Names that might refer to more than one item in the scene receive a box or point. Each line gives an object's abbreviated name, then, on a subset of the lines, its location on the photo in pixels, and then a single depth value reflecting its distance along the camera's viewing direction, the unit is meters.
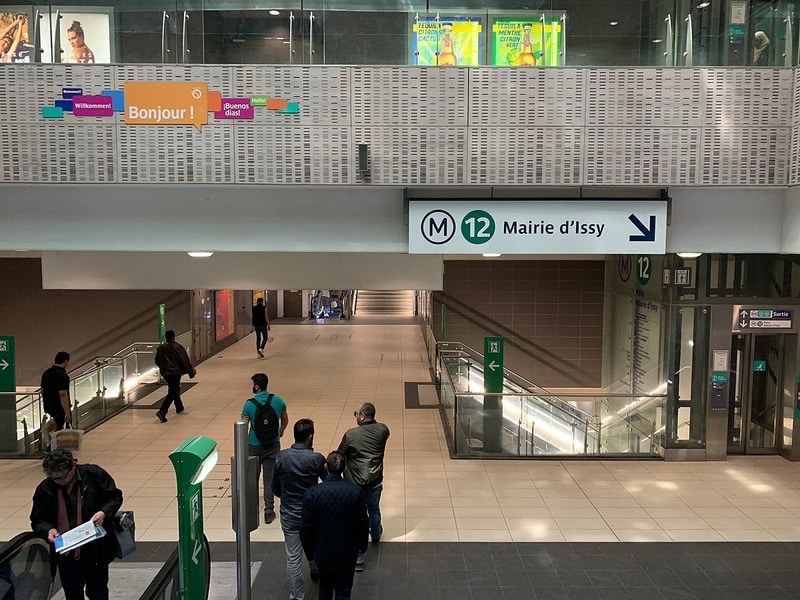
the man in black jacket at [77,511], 3.59
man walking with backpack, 5.68
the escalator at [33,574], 3.44
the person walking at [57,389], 7.24
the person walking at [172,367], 9.49
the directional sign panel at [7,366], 8.02
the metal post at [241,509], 3.17
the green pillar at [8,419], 7.69
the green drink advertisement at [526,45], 5.75
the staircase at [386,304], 27.47
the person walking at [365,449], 4.98
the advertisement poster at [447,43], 5.74
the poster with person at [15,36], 5.66
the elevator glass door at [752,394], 7.89
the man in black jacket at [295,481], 4.36
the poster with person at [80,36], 5.64
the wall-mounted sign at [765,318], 7.66
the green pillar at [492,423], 7.79
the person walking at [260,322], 15.94
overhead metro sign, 5.77
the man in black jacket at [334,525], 3.83
